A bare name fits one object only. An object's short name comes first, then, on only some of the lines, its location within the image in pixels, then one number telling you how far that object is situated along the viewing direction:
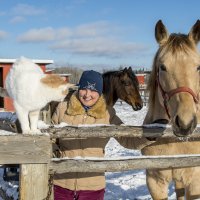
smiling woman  3.13
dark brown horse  8.27
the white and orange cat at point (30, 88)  2.04
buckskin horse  2.41
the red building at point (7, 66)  19.44
